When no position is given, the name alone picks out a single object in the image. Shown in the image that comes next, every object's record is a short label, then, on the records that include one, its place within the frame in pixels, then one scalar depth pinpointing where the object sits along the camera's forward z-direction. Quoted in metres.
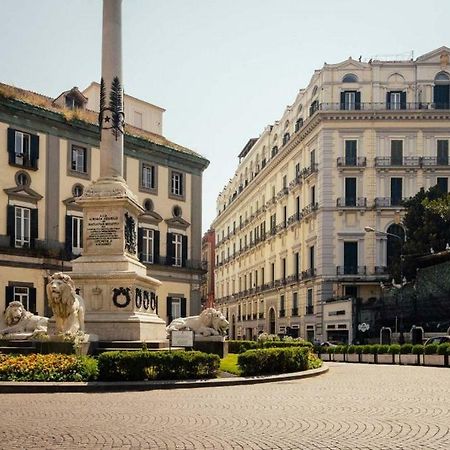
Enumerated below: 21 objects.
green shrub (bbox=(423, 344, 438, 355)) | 31.94
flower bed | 17.09
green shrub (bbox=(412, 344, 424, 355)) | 33.07
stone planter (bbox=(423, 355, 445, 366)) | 31.05
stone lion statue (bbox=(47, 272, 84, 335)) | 20.30
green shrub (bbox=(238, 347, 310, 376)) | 20.31
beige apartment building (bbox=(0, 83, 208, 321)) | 42.69
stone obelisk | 23.11
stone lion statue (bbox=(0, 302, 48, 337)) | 25.81
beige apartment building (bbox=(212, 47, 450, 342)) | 62.69
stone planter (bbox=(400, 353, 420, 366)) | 33.44
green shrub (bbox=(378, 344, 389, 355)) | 36.17
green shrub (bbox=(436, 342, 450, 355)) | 30.52
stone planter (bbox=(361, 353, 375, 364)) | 37.23
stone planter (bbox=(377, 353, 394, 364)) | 35.72
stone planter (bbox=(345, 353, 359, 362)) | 39.03
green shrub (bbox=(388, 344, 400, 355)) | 35.28
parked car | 36.50
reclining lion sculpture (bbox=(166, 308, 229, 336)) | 28.73
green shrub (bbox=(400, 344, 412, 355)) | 34.43
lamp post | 45.46
